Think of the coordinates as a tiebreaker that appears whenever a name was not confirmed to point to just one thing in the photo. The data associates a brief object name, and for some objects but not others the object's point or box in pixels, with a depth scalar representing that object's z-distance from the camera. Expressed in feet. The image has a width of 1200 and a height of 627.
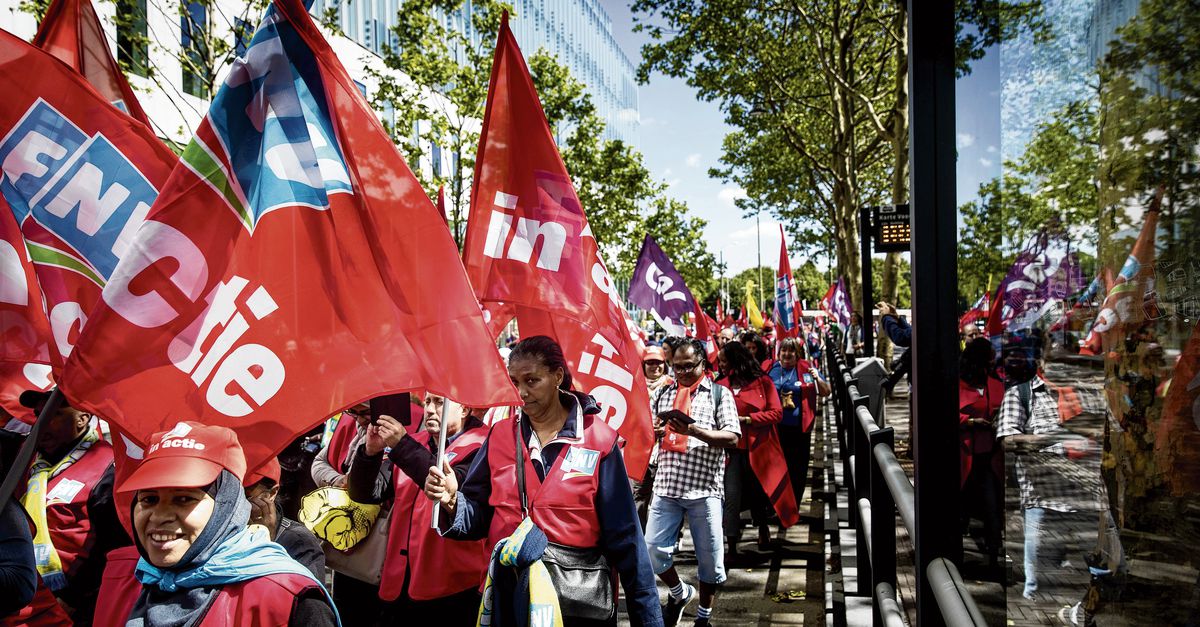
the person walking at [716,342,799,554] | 22.67
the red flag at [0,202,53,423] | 9.45
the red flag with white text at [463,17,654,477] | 13.15
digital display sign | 33.78
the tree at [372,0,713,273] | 54.60
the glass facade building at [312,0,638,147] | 100.58
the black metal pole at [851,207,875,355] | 34.65
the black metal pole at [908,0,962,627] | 5.24
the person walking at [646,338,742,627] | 17.19
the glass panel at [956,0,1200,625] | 2.56
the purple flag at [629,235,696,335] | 28.04
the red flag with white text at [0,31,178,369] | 9.88
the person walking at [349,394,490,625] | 11.39
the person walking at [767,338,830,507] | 26.37
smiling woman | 6.95
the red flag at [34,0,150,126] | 11.49
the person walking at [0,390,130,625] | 10.62
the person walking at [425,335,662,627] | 10.12
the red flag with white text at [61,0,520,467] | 7.89
